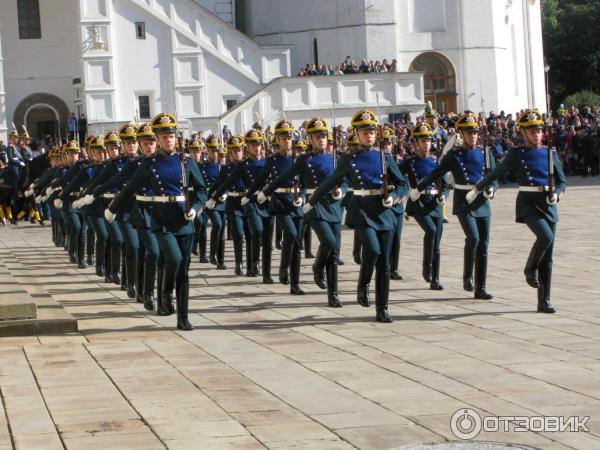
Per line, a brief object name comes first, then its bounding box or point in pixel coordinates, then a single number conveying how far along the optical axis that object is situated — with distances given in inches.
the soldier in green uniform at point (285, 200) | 724.0
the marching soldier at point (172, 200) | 572.1
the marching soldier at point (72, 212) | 893.8
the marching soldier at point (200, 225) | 872.4
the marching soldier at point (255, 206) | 759.1
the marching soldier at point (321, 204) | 640.4
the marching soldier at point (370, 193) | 575.2
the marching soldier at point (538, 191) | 574.2
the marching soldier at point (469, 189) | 633.0
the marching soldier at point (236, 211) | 818.2
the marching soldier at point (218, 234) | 868.6
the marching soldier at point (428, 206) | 685.9
